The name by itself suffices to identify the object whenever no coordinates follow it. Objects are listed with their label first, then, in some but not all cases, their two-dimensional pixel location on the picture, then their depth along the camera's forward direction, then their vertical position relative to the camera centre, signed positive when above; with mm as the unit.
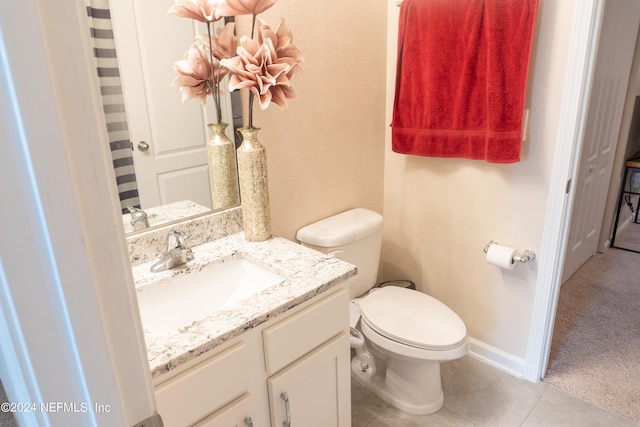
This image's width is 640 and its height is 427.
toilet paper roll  1822 -723
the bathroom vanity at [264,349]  965 -640
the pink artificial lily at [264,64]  1267 +89
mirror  1208 -55
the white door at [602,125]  2467 -257
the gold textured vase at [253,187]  1401 -310
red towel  1602 +44
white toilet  1618 -927
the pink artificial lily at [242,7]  1263 +258
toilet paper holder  1815 -720
